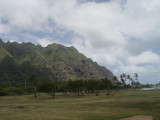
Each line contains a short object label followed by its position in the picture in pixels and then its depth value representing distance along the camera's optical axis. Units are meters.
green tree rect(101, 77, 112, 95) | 140.90
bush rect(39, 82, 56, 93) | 123.06
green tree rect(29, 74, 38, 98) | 119.00
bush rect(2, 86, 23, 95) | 150.73
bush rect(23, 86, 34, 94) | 170.56
